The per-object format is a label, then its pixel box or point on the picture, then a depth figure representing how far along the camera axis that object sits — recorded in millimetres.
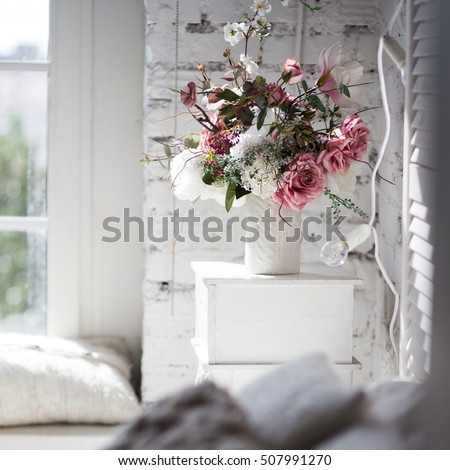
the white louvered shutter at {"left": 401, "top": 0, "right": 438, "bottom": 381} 2444
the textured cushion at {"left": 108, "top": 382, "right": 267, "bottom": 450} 1666
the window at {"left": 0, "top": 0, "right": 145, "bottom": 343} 3272
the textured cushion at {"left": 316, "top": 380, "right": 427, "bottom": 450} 1619
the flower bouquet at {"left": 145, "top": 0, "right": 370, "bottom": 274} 2559
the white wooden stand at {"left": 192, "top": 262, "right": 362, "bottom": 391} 2621
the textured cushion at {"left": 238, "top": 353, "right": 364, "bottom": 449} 1693
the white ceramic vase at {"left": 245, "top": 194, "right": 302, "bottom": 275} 2648
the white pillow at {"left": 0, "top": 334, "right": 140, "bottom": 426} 3024
